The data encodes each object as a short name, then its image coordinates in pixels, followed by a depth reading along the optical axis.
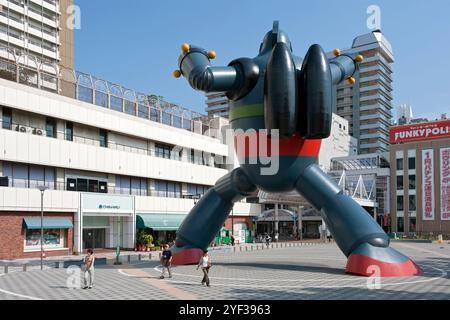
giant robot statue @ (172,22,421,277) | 17.97
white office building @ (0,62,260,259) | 33.88
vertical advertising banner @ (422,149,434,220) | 66.31
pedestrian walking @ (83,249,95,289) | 17.36
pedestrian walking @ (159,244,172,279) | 19.73
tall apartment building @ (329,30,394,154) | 108.25
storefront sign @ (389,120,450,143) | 66.94
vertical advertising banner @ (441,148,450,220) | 64.56
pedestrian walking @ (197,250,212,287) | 17.53
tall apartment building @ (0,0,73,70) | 68.75
